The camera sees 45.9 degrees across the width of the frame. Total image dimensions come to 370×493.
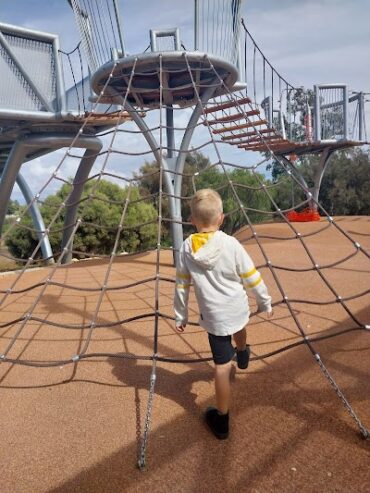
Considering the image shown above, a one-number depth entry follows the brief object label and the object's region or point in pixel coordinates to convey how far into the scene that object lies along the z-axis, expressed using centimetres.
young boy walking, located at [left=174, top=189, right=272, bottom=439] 216
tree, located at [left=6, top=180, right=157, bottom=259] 1370
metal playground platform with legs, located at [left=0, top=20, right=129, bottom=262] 800
